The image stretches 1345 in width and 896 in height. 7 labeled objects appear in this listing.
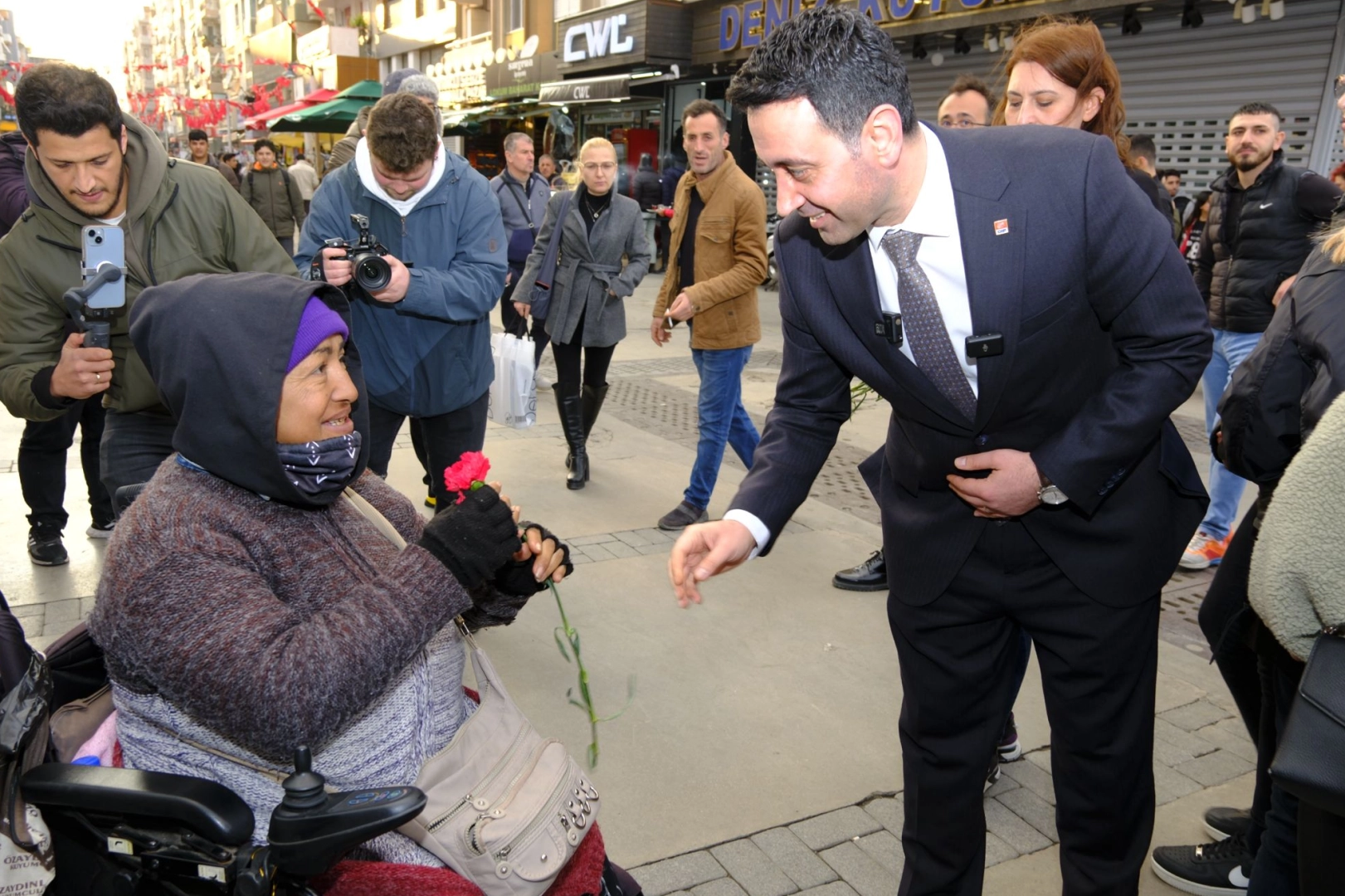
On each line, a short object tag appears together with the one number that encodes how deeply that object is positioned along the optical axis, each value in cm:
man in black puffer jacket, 534
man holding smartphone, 292
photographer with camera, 370
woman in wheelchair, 157
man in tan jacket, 522
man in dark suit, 184
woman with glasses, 600
